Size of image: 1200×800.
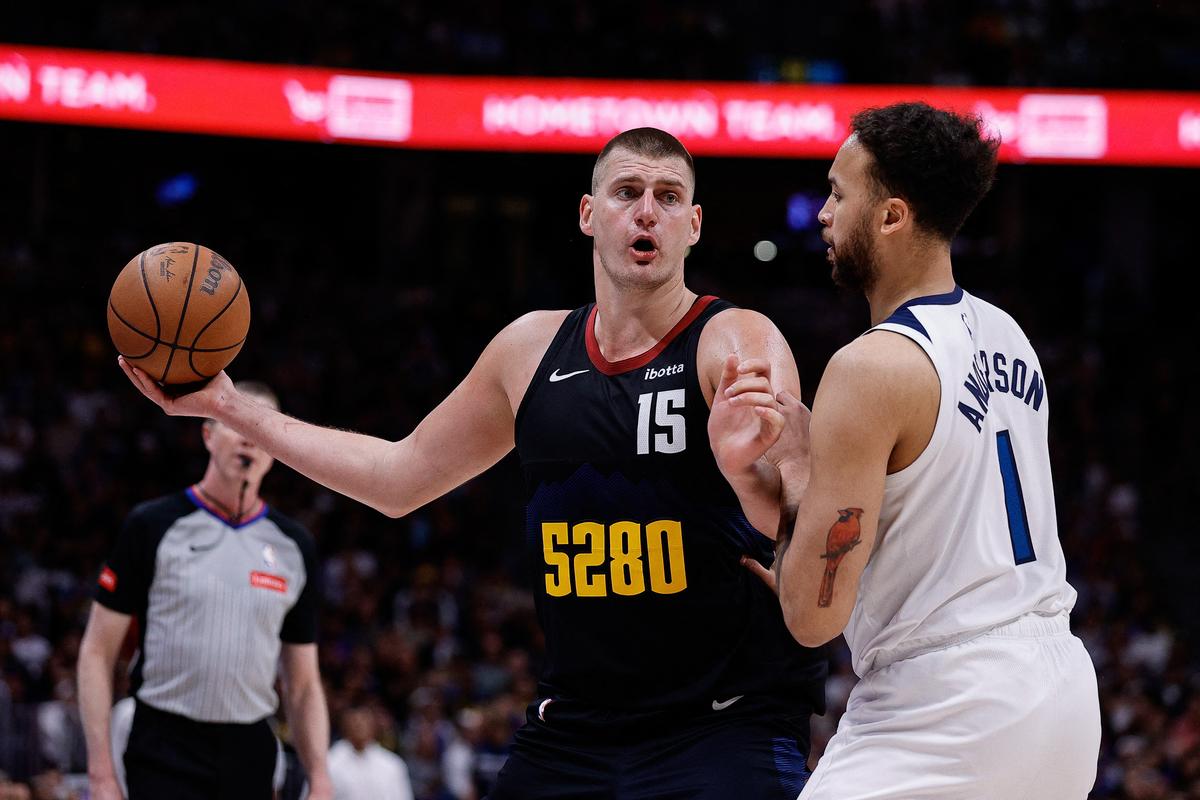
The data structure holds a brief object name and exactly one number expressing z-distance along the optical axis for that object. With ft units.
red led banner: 56.24
